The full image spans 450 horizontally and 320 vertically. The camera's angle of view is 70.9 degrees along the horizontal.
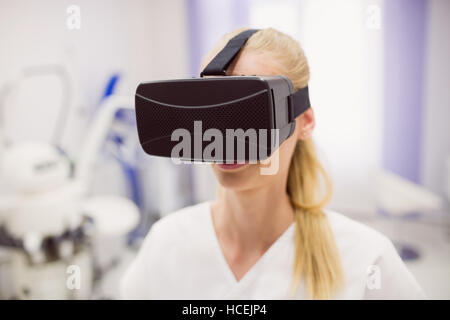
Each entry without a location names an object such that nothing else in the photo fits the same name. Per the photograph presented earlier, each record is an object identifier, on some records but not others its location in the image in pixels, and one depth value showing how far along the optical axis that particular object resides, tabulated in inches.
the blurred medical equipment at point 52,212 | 34.6
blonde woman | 17.3
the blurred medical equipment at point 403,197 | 49.1
